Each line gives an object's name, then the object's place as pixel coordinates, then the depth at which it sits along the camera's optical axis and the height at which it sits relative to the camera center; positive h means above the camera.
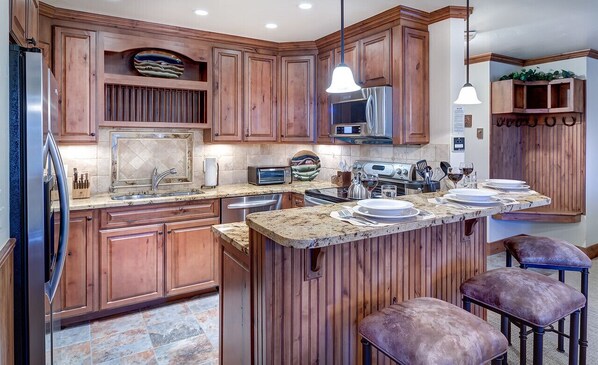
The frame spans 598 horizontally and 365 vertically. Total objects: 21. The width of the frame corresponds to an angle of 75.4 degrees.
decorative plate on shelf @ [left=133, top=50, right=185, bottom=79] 3.48 +1.04
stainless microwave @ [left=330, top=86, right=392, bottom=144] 3.29 +0.55
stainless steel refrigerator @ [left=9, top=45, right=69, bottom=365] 1.45 -0.07
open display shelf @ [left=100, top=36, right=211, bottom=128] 3.40 +0.80
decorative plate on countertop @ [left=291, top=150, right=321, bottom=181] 4.47 +0.14
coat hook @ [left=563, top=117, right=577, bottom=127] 4.57 +0.66
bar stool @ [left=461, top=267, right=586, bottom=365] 1.67 -0.55
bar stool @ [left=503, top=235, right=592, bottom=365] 2.24 -0.48
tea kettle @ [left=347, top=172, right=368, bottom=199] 3.00 -0.11
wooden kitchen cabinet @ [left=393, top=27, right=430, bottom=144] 3.20 +0.74
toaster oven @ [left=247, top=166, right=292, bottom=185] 4.09 +0.03
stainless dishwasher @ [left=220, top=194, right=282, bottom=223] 3.52 -0.26
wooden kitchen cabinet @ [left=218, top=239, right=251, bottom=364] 1.73 -0.61
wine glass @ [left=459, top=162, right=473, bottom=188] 2.32 +0.05
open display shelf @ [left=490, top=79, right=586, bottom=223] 4.45 +0.42
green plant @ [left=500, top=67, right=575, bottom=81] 4.46 +1.18
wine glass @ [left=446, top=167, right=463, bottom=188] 2.30 +0.02
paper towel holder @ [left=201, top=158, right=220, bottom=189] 3.98 -0.01
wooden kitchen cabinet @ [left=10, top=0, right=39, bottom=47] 1.43 +0.65
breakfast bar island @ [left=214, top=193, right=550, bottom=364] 1.58 -0.46
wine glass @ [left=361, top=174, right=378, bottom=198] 2.44 -0.03
